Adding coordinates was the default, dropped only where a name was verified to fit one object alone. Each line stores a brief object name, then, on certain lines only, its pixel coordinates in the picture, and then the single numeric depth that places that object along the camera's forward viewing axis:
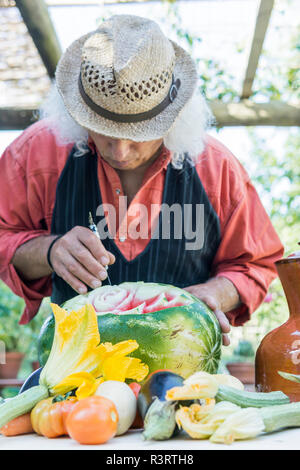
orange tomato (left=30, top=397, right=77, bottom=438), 1.11
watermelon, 1.45
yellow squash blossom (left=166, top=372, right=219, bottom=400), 1.06
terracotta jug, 1.41
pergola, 3.57
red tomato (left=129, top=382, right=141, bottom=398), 1.25
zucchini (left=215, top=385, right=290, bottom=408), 1.16
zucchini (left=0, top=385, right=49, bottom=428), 1.14
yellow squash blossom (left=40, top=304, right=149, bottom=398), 1.22
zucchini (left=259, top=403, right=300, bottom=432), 1.09
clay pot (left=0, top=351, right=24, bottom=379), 5.06
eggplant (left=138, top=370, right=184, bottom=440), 1.05
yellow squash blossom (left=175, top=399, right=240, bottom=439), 1.05
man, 2.13
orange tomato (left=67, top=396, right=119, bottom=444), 1.02
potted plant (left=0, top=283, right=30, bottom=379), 5.21
